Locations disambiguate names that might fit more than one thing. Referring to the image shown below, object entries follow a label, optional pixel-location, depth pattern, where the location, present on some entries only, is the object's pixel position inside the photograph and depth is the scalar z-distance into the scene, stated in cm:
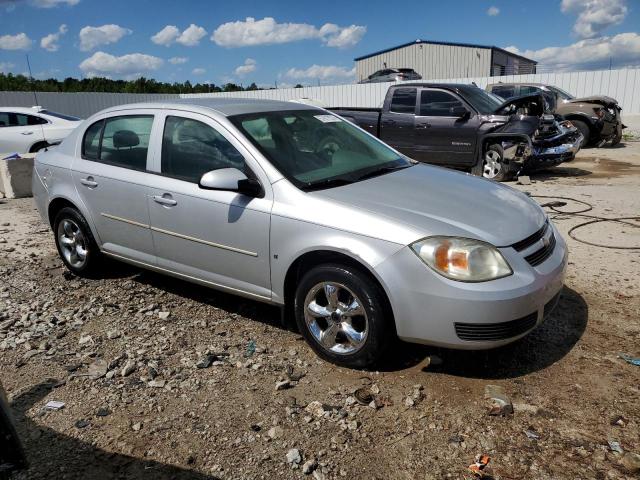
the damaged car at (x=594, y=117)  1418
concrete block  976
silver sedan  301
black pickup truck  967
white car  1177
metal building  3959
